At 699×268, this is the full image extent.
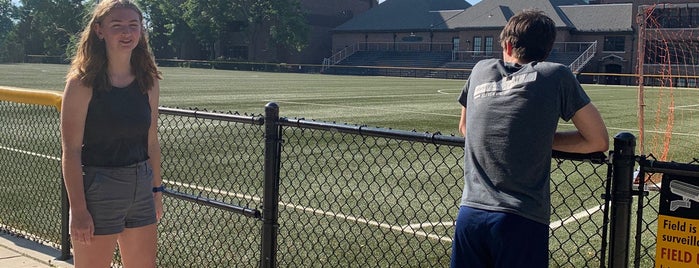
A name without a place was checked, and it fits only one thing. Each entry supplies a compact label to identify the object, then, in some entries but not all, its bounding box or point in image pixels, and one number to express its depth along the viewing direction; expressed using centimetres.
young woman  340
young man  285
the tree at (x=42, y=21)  9188
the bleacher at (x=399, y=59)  6562
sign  292
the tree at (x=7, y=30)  8656
